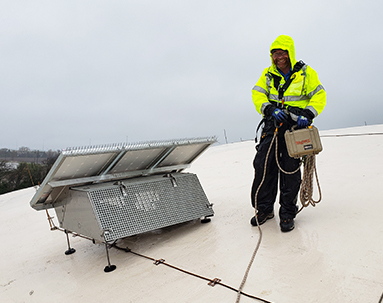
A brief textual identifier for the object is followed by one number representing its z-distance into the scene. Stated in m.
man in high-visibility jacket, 3.23
